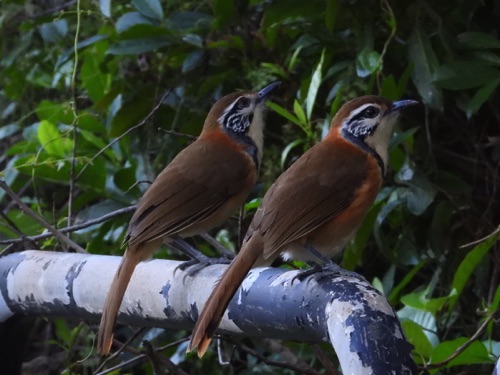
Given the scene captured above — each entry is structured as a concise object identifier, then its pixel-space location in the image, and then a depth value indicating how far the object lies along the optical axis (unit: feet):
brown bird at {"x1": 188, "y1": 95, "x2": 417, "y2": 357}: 17.25
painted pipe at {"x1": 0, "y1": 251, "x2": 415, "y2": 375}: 10.96
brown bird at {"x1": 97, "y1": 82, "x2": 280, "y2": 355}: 19.92
